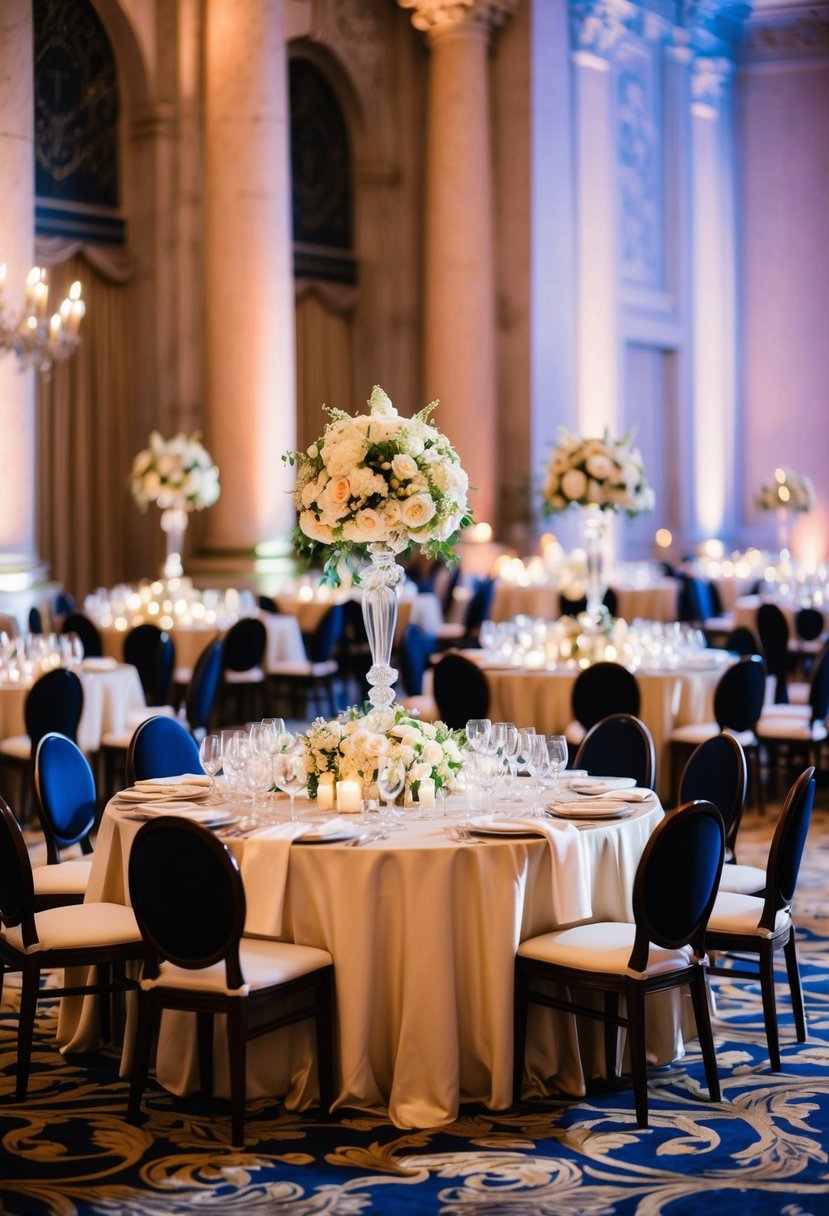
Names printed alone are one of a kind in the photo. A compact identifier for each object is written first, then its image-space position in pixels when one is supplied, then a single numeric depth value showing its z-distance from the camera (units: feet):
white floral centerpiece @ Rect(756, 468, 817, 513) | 48.70
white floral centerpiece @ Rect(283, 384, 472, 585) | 14.96
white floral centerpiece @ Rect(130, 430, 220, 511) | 36.11
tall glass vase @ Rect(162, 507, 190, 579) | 36.01
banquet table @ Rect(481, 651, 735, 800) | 25.54
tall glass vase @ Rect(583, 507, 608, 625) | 26.56
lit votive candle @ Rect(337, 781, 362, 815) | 14.58
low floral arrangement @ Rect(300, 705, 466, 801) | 14.75
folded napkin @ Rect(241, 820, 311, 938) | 13.35
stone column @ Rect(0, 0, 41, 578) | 34.32
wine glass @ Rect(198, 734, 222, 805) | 14.60
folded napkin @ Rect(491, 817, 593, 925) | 13.57
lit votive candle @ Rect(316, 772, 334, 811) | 14.79
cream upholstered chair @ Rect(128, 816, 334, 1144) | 12.57
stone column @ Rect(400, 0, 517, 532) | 48.24
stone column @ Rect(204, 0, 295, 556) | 40.78
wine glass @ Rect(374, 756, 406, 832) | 13.94
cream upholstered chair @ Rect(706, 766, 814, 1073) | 14.24
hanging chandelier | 26.84
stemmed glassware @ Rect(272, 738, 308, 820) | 15.02
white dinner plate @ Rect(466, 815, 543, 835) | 13.56
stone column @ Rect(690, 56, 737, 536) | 58.13
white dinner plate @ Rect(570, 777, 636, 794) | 15.43
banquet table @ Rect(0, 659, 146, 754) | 25.17
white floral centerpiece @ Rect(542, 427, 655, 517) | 25.39
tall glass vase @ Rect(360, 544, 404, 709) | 15.81
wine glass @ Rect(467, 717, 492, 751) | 14.57
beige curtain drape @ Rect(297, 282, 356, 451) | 50.49
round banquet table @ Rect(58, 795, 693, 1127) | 13.24
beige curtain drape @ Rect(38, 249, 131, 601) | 43.75
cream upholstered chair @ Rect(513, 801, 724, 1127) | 13.01
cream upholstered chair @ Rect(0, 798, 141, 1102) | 13.69
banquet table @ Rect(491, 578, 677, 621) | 43.09
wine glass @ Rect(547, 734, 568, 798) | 14.60
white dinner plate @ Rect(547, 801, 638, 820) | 14.30
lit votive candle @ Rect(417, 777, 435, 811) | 14.80
